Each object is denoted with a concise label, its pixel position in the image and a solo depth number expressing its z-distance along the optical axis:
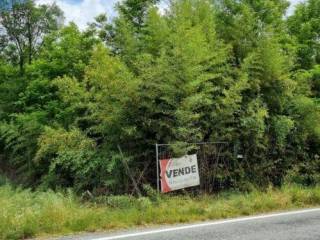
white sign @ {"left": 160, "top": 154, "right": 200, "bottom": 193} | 9.42
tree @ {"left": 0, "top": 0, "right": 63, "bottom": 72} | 31.84
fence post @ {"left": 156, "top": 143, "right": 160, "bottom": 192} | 9.53
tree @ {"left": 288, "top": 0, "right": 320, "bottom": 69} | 17.89
